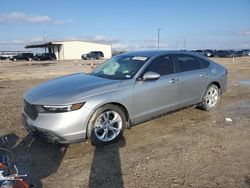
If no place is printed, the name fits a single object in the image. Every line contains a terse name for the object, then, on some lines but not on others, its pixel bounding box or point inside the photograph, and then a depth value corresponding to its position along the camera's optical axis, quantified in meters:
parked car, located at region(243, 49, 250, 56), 46.29
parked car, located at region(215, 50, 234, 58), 40.78
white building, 45.93
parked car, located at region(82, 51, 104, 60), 39.36
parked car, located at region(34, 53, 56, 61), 38.44
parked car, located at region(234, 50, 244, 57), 43.49
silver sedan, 3.21
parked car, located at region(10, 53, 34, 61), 39.36
